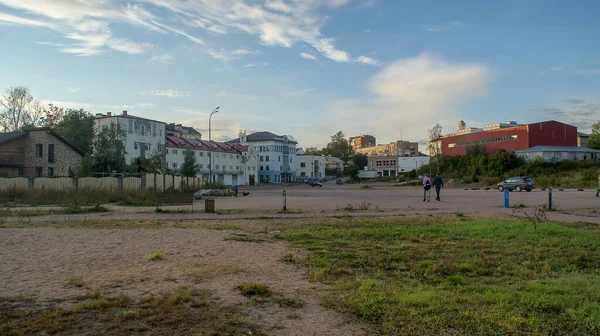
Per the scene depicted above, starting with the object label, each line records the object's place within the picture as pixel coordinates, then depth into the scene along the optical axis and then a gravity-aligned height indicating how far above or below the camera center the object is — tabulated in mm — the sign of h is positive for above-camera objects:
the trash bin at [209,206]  20484 -1359
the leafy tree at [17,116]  60656 +9110
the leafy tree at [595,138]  92938 +7063
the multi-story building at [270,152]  115625 +6268
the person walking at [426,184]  29244 -726
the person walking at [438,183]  29419 -686
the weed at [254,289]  5766 -1501
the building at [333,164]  159500 +3925
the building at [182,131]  117000 +13293
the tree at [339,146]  186350 +12208
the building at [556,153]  72438 +2994
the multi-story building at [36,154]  46938 +2936
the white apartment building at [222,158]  86938 +4076
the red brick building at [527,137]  75688 +6305
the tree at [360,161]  156125 +4766
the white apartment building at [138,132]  75375 +8266
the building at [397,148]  168800 +10377
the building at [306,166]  132925 +2861
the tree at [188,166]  55250 +1429
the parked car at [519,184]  45562 -1309
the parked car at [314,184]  84000 -1705
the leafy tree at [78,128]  60812 +7152
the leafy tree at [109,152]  48562 +3100
